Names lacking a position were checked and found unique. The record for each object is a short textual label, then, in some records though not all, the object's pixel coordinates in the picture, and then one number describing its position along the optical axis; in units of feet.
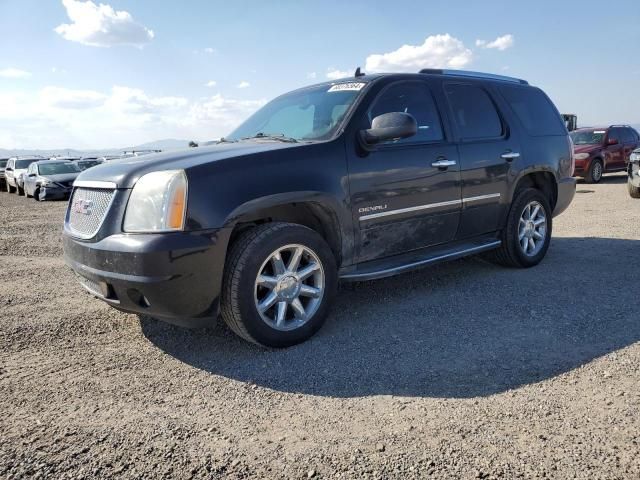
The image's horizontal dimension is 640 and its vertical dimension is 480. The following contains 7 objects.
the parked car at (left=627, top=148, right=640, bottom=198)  35.53
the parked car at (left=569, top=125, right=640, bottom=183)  50.96
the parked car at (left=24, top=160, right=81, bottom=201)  58.59
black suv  10.09
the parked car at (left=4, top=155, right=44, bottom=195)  73.56
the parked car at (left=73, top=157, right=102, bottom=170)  68.65
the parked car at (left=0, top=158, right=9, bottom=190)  87.51
